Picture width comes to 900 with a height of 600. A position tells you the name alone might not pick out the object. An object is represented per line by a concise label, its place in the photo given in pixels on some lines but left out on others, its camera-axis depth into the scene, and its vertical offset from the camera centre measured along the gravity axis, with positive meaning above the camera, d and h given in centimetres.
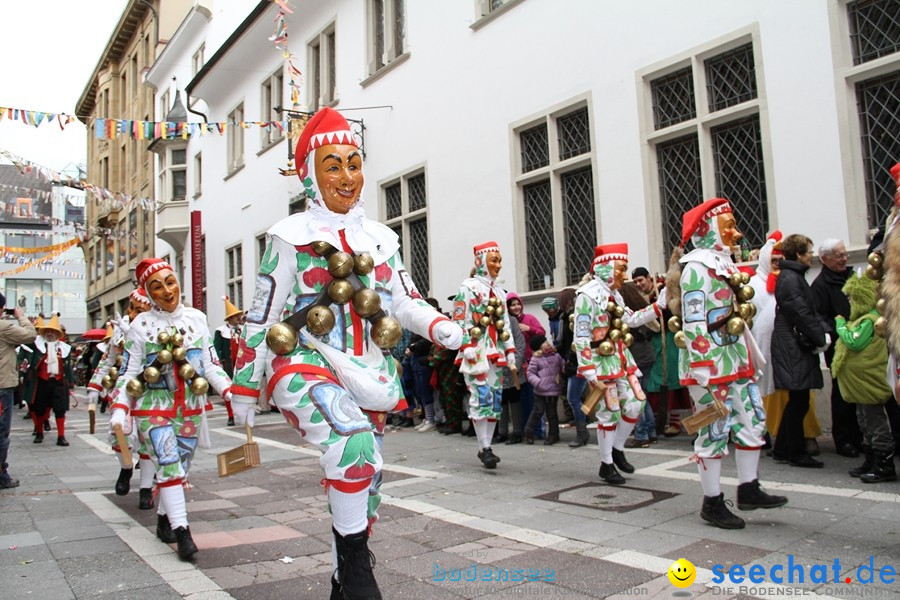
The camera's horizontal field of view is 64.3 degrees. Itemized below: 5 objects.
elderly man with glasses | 652 +33
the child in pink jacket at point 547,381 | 862 -34
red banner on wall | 2478 +390
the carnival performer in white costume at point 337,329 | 297 +15
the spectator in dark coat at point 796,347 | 634 -6
